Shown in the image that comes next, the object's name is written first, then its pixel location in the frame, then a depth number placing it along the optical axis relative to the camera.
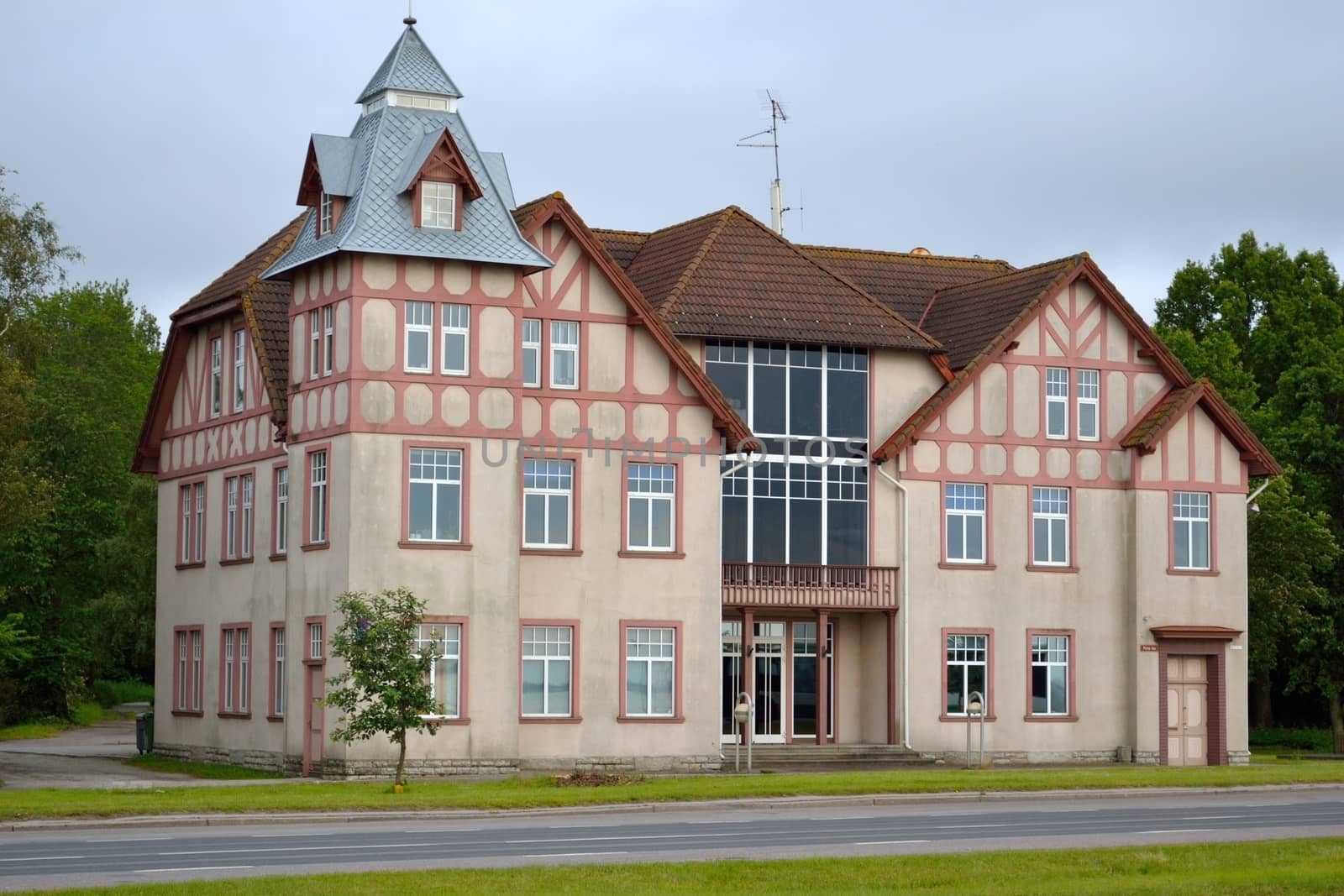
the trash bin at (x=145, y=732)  48.81
